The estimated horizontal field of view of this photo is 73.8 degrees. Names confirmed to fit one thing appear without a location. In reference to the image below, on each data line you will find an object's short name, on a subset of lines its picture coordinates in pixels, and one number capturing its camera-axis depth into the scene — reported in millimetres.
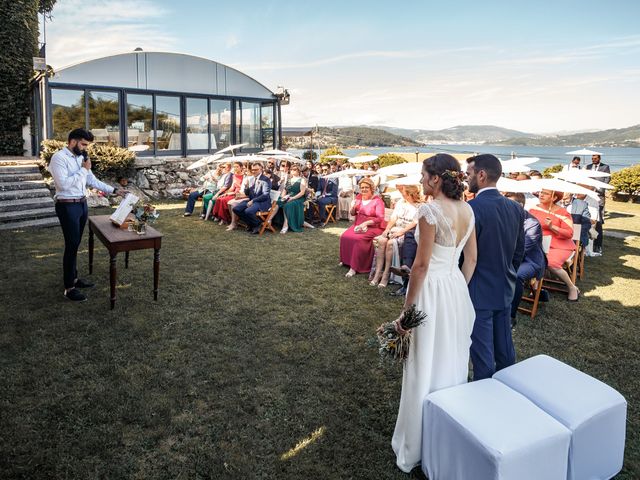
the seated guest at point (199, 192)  12312
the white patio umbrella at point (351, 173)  11695
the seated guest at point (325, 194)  11688
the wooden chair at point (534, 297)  5352
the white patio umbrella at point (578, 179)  7203
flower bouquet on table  5410
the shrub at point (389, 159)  22141
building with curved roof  14516
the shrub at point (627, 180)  15672
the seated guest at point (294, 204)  10452
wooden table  4965
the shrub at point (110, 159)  13422
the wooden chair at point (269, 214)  10086
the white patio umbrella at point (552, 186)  5861
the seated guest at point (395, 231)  6539
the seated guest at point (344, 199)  12305
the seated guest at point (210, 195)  11781
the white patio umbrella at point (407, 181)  6352
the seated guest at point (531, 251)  5227
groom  2963
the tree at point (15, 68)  15781
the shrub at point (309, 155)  25219
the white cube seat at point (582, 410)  2398
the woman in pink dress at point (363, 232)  7043
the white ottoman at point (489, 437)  2137
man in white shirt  5184
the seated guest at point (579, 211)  7402
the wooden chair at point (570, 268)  6290
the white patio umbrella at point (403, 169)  8328
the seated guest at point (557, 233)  6016
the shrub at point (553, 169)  17567
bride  2619
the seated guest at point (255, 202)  10109
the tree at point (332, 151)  24930
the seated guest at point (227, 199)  11195
